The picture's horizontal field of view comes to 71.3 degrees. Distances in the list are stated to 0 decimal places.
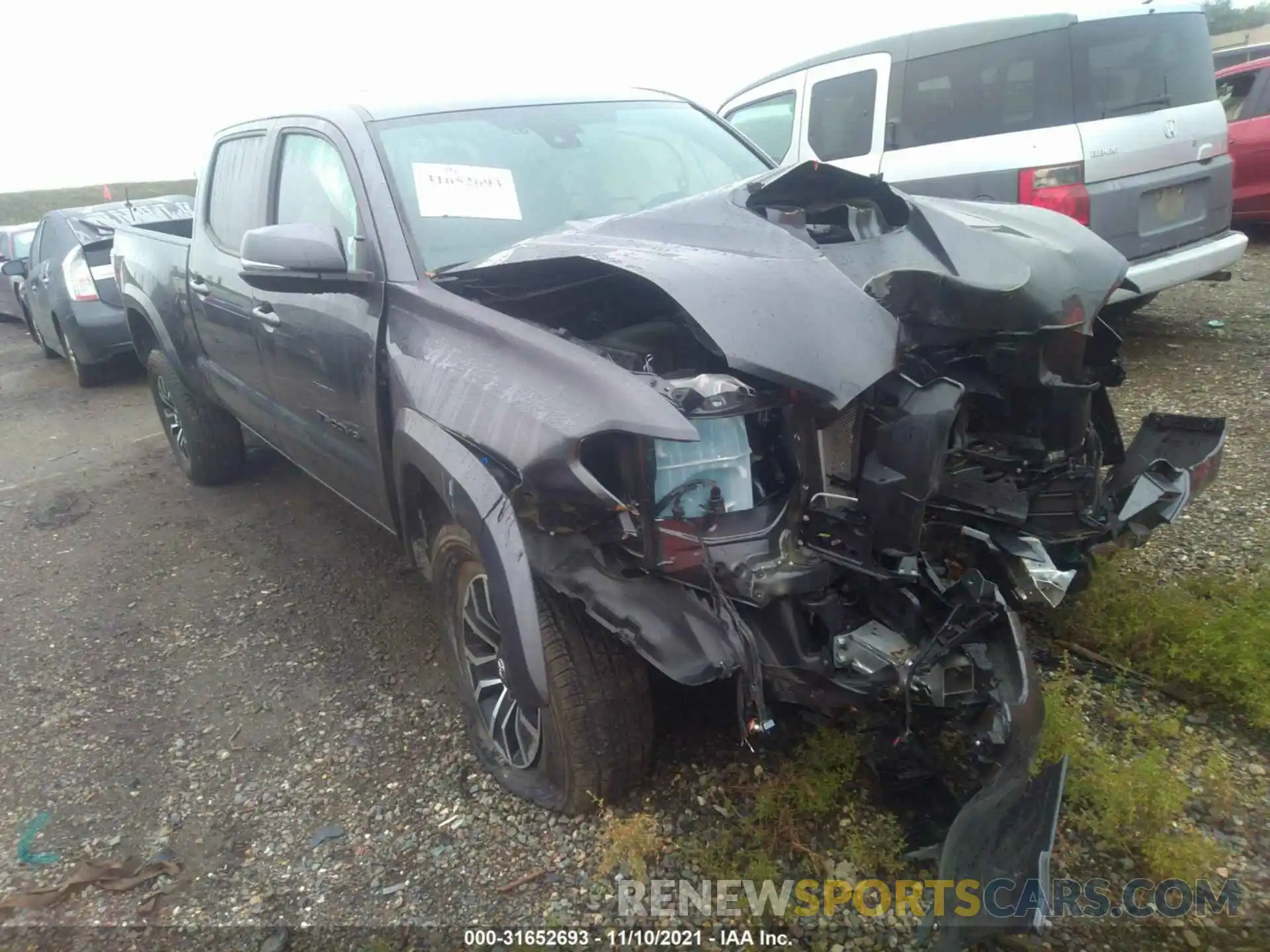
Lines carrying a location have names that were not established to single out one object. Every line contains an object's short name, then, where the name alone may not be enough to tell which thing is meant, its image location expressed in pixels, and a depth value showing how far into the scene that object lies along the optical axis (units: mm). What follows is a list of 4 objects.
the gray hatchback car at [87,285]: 7750
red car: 8047
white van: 4672
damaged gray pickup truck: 1892
